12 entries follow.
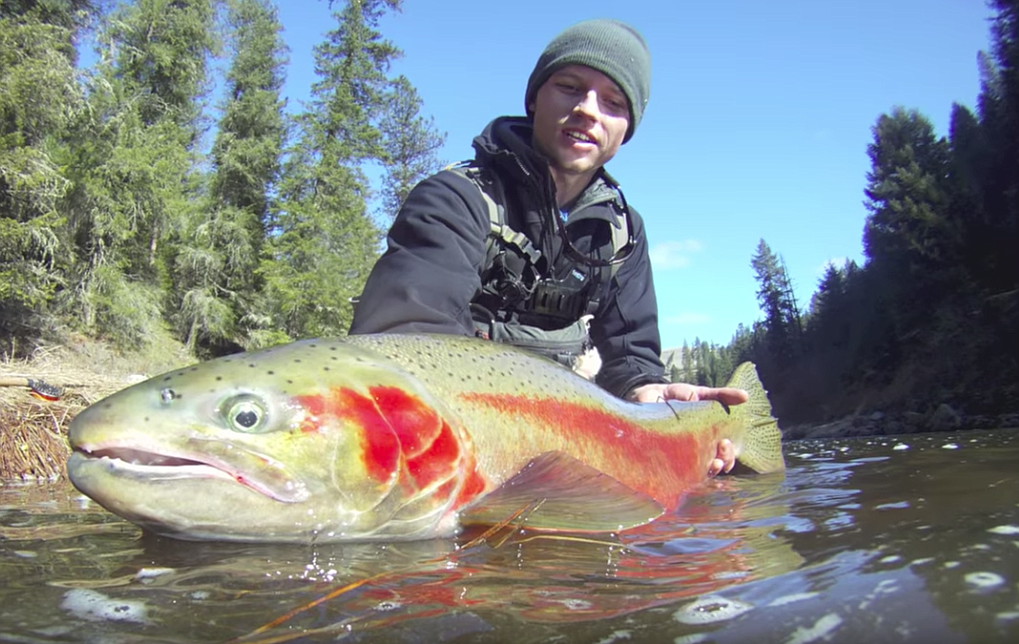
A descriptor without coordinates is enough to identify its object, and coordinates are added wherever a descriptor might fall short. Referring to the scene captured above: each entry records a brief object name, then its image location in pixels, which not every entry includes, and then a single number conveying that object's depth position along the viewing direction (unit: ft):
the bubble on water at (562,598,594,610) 1.26
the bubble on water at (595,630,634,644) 1.07
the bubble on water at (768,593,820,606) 1.18
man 3.26
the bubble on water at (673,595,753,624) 1.14
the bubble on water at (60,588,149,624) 1.25
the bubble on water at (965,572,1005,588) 1.17
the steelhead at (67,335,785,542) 1.61
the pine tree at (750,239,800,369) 144.34
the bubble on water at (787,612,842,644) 1.02
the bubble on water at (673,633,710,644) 1.05
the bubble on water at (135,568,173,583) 1.52
